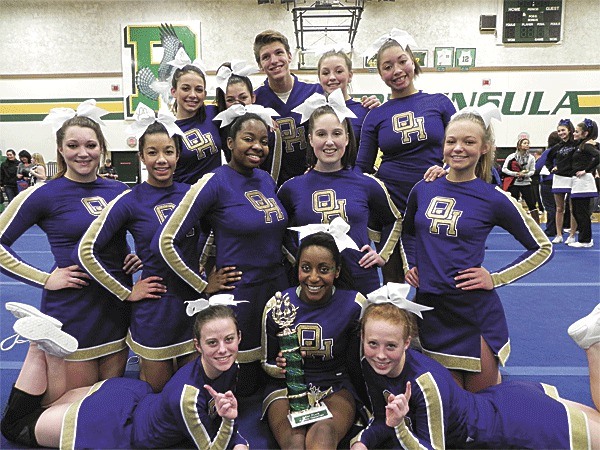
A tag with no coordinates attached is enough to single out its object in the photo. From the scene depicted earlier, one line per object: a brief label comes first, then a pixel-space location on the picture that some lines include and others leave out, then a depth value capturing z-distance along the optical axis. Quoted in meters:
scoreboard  13.93
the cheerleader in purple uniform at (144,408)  2.34
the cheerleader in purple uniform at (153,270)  2.92
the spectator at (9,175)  12.66
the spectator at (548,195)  9.12
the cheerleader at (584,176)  7.84
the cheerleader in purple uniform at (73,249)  2.91
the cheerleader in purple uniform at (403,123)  3.35
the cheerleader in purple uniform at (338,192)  2.97
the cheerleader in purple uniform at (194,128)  3.61
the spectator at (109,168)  12.62
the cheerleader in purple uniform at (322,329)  2.63
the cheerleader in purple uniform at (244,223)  2.90
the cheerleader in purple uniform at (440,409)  2.26
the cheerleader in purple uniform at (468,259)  2.71
